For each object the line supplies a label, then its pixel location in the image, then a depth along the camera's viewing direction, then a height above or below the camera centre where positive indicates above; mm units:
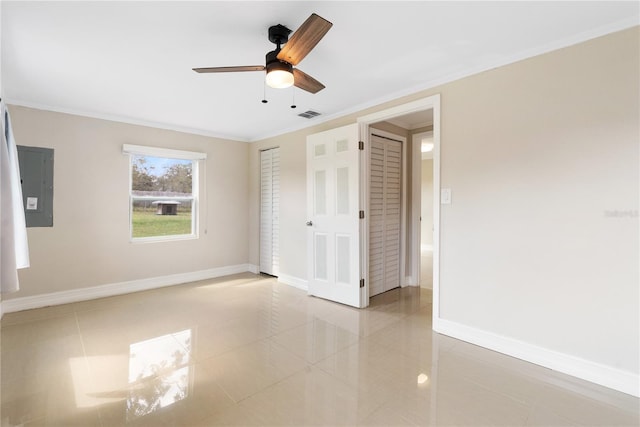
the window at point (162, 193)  4176 +255
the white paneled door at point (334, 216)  3484 -74
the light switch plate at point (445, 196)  2756 +127
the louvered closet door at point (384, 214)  3891 -62
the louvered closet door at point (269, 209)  4922 +12
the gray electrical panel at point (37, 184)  3352 +306
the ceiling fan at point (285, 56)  1724 +1002
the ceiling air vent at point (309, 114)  3787 +1256
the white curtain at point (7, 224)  1271 -62
